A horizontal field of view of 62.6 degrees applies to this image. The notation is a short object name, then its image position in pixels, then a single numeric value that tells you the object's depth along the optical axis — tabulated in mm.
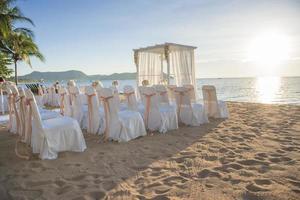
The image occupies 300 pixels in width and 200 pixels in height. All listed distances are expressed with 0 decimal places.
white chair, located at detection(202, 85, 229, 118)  6414
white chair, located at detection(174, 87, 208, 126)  5535
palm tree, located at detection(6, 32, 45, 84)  15758
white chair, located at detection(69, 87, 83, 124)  5472
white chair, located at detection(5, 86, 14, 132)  5074
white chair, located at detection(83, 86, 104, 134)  4737
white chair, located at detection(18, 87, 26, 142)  4066
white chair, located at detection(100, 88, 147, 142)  4242
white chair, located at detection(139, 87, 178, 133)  4955
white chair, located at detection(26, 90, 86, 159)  3457
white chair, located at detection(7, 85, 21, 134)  4527
